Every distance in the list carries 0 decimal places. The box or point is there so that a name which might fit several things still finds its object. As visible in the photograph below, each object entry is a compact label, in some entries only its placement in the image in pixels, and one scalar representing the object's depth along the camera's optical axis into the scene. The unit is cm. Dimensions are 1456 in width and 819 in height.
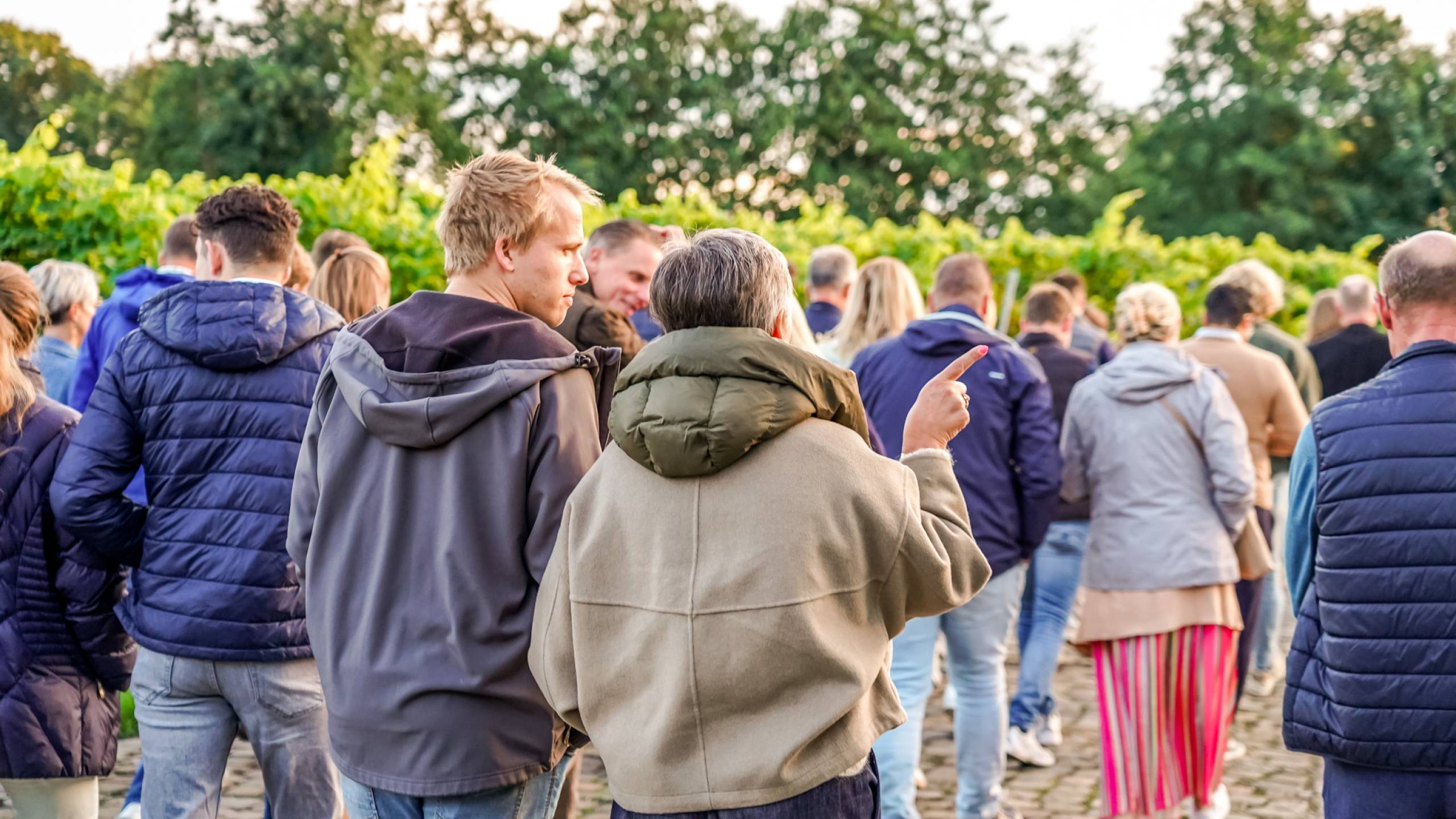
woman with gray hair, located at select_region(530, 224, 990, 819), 233
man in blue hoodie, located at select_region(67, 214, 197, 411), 507
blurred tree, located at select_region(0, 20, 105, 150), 4219
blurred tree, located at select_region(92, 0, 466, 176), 3269
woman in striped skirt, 531
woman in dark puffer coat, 343
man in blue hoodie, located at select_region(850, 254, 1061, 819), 518
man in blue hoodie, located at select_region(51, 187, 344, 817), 334
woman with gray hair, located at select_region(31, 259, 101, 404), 559
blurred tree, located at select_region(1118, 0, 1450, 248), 3900
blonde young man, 256
